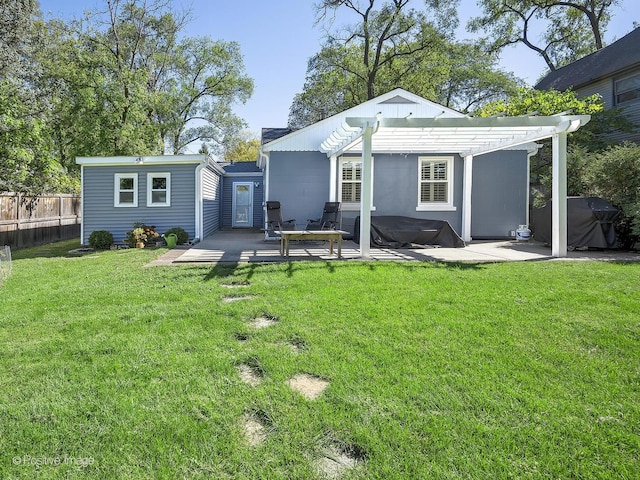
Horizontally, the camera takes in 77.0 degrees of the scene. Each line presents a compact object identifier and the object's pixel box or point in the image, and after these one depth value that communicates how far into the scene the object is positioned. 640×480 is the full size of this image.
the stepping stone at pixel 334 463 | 1.67
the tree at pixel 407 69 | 22.08
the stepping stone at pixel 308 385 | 2.29
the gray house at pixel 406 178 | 10.48
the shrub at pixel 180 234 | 10.20
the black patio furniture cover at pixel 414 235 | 9.01
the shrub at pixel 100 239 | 9.80
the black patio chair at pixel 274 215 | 9.64
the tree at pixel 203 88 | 21.61
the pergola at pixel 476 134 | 6.79
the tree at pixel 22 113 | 9.98
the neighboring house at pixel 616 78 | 14.62
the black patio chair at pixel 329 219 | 9.35
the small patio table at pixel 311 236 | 7.00
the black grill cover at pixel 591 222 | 7.91
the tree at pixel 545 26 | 21.75
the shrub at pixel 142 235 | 9.76
